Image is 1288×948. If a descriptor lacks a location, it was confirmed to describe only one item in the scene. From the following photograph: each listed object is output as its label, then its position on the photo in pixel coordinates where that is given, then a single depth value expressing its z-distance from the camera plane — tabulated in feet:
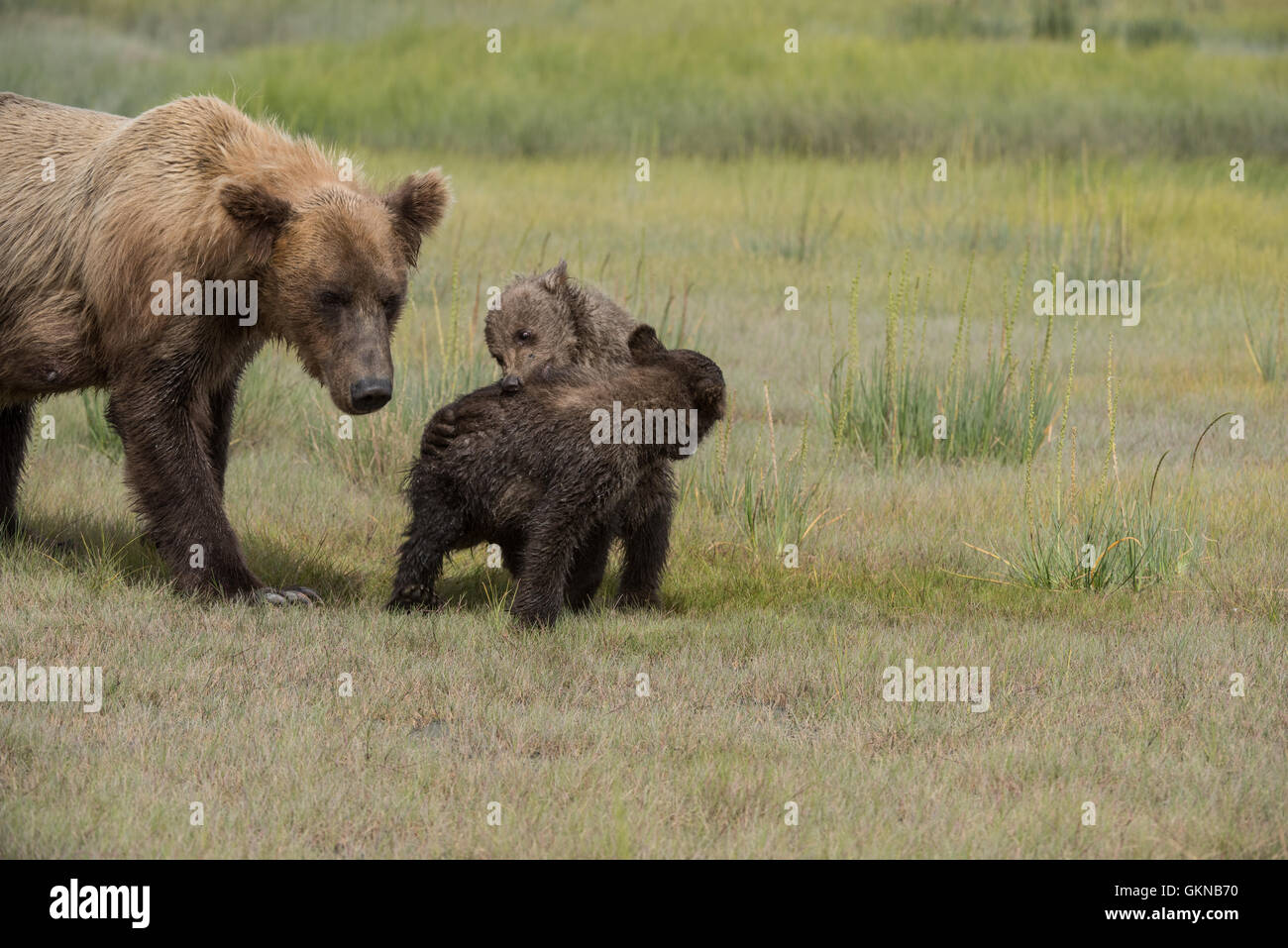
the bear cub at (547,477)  44.88
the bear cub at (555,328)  52.80
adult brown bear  44.57
